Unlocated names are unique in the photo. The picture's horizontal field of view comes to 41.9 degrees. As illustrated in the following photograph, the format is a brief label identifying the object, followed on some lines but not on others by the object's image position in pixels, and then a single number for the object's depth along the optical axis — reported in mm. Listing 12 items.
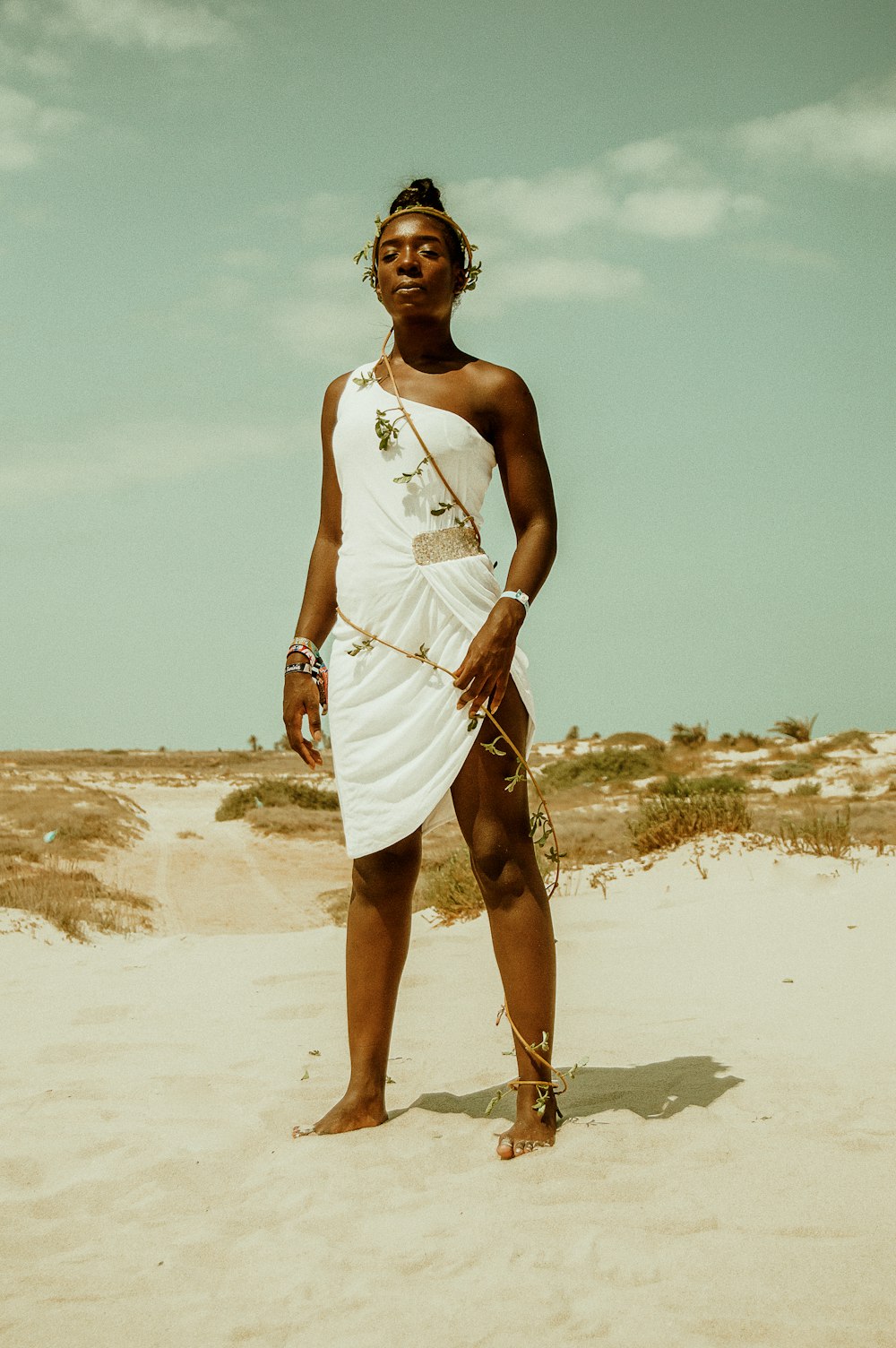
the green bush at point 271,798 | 20672
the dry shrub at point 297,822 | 17328
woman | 2910
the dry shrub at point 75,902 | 7527
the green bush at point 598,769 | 24734
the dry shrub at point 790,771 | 22094
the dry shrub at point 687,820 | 8812
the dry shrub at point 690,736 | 30719
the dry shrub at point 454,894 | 7648
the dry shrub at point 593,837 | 9922
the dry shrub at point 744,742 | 29281
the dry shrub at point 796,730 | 29078
